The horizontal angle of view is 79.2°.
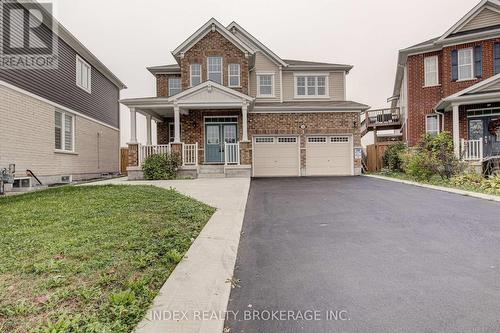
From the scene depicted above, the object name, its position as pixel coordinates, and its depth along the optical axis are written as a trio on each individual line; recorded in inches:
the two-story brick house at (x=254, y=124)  633.6
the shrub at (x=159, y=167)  541.0
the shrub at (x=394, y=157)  669.5
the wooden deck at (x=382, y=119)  885.2
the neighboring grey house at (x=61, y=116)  428.1
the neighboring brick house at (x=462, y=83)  557.0
